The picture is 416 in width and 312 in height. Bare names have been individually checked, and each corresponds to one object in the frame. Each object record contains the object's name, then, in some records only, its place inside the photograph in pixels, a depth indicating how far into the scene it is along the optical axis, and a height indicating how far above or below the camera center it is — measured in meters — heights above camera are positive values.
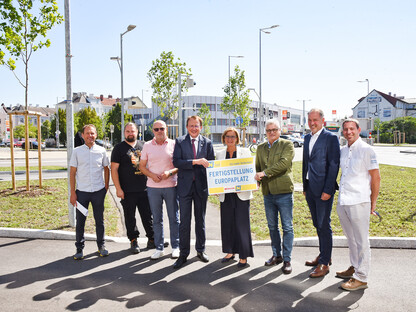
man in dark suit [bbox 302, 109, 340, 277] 4.54 -0.45
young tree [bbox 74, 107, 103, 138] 61.89 +4.50
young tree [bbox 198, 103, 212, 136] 58.75 +4.32
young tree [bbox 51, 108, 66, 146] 64.02 +3.37
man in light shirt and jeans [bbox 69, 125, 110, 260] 5.50 -0.60
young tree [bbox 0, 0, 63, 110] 10.03 +3.32
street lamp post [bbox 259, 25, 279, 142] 29.95 +6.41
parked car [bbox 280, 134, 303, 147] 45.54 -0.06
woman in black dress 5.08 -1.08
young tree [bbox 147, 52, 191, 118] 24.47 +4.31
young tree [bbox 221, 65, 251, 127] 33.66 +4.32
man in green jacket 4.85 -0.59
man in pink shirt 5.41 -0.58
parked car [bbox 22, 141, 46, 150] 51.31 -0.04
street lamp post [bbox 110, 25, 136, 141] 25.85 +6.35
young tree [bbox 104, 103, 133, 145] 64.81 +4.44
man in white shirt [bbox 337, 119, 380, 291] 4.20 -0.62
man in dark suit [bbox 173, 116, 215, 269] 5.22 -0.58
